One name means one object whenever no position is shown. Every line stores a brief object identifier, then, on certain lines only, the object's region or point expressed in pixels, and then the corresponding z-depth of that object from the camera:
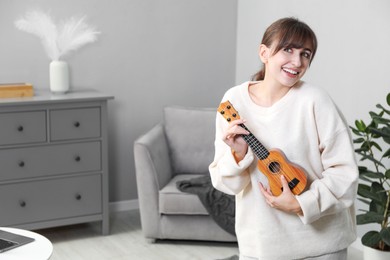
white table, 2.29
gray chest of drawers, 3.66
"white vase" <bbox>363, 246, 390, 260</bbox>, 3.21
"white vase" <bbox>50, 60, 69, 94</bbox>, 3.96
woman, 1.71
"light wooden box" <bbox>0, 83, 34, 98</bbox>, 3.70
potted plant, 3.05
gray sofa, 3.73
